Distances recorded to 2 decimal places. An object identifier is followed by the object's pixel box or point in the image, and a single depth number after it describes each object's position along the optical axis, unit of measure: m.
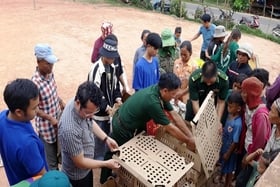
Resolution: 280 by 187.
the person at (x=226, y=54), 3.60
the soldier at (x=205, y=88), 2.65
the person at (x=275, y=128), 1.72
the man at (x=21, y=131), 1.55
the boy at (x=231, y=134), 2.47
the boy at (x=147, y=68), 2.91
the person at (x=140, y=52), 3.49
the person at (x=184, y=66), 3.37
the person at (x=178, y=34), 4.85
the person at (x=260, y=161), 1.66
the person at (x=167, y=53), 3.60
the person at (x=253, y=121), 2.08
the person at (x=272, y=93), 2.46
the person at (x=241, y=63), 3.10
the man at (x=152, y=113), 2.11
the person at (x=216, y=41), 3.92
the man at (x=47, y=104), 2.27
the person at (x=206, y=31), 5.21
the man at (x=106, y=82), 2.60
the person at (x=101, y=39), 3.47
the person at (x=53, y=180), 1.36
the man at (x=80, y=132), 1.78
